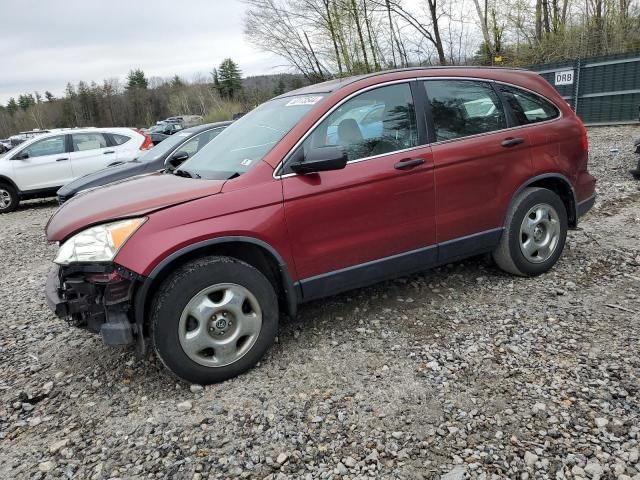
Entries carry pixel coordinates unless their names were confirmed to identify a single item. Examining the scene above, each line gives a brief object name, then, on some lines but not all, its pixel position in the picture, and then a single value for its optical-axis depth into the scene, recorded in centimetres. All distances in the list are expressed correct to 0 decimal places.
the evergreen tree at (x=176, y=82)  9556
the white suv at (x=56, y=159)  1038
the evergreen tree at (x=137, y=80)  10312
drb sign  1466
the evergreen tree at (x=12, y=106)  10351
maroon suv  267
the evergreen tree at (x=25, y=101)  10781
